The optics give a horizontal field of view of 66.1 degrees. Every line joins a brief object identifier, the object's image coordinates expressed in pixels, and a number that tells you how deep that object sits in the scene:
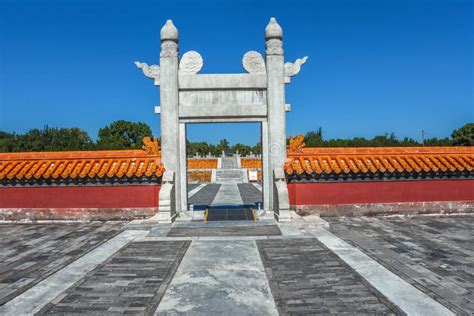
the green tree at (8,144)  48.04
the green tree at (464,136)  45.84
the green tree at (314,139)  53.47
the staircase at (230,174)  35.72
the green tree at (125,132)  65.99
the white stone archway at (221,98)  9.38
